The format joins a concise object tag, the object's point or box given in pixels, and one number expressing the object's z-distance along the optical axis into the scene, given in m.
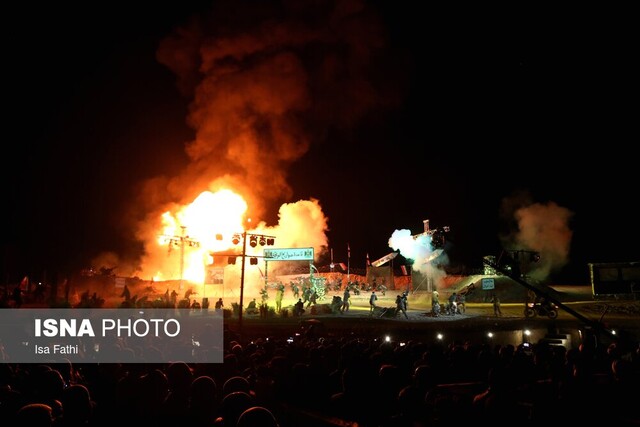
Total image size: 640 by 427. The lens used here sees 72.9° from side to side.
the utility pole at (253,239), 26.73
